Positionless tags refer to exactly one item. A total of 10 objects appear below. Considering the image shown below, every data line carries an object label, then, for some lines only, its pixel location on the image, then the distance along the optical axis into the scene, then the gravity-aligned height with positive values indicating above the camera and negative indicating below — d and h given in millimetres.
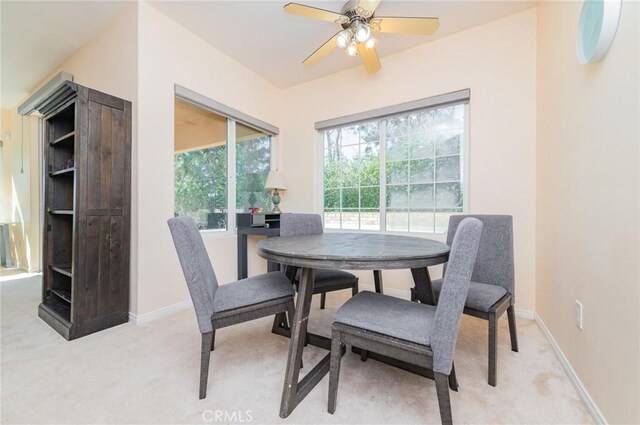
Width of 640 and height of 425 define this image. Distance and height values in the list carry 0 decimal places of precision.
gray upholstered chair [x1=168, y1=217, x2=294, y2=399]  1230 -457
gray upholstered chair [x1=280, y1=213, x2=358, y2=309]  1861 -473
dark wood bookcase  1888 -3
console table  2760 -222
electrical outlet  1349 -557
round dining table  1104 -221
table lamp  3273 +359
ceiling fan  1751 +1372
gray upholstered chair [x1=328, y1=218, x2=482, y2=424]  948 -479
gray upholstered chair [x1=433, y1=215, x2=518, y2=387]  1387 -467
